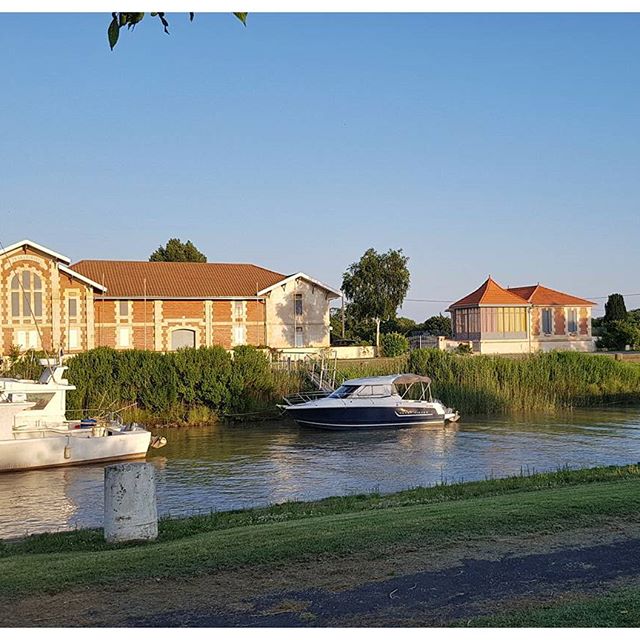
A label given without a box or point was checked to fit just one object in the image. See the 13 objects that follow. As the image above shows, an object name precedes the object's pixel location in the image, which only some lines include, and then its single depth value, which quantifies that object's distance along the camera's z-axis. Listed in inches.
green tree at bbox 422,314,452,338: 3333.2
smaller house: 2380.7
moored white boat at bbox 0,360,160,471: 1023.0
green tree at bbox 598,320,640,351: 2482.8
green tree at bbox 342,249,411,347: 2470.5
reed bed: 1581.0
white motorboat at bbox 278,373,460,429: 1400.1
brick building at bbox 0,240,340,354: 1883.6
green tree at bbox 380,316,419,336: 2782.7
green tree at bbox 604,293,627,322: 2687.0
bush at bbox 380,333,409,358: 1993.1
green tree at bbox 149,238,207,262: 3253.0
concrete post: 407.2
